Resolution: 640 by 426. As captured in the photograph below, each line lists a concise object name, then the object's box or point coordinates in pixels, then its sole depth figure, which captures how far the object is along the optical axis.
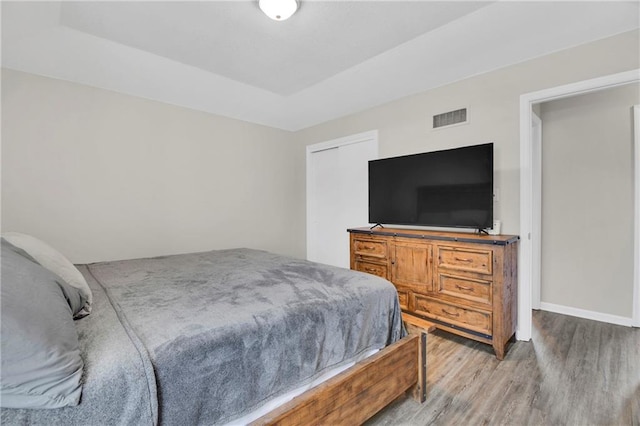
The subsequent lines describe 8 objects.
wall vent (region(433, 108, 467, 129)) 2.96
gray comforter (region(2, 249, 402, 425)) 0.89
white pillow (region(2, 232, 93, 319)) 1.38
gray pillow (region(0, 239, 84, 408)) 0.74
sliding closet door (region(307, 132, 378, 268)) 3.99
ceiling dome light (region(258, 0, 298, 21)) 1.97
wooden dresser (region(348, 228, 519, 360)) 2.30
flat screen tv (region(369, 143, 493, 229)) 2.59
